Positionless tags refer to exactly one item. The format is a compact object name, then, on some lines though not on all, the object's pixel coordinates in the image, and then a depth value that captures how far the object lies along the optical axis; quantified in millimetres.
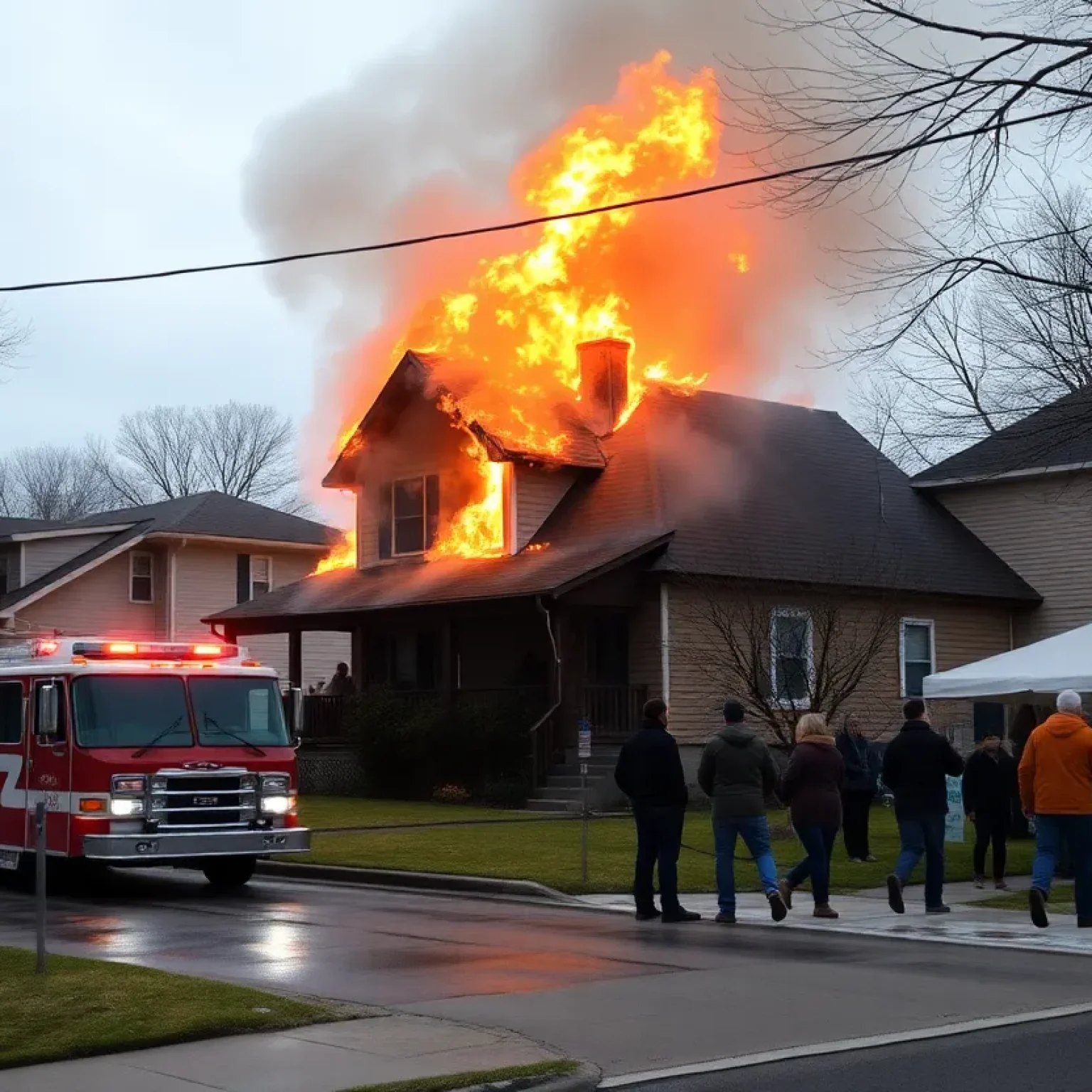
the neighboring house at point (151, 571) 41688
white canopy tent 16469
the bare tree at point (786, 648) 22812
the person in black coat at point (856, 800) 18969
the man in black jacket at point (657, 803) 14352
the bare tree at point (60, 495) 80938
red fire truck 16359
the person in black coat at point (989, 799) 16484
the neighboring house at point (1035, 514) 31938
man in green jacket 14188
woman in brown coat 14383
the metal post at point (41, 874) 10000
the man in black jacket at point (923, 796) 14734
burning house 28281
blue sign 19656
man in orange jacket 13656
